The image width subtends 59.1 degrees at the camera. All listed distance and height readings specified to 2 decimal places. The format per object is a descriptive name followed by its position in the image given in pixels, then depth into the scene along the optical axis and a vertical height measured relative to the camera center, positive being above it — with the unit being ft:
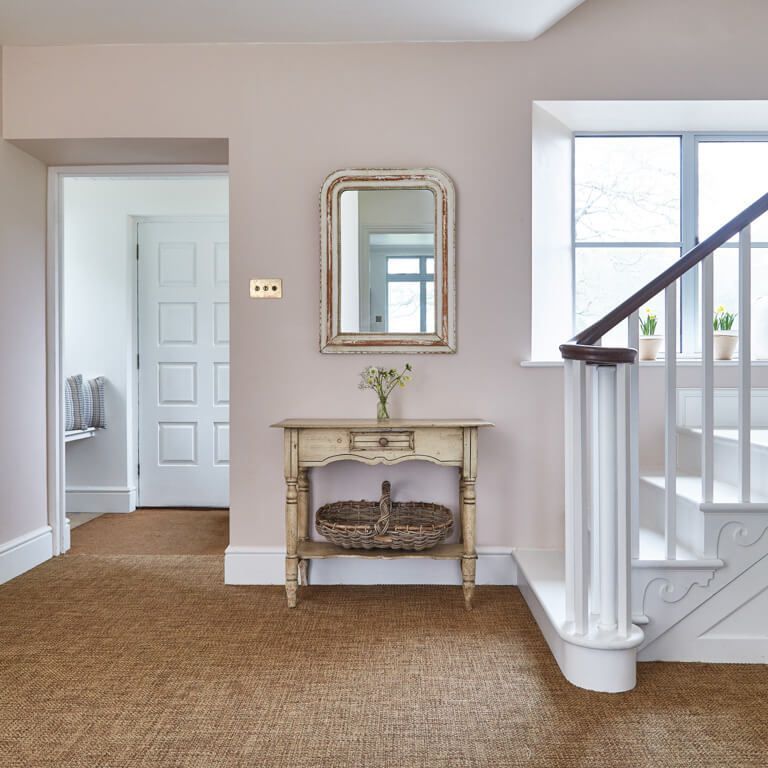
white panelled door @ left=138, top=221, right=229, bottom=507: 15.02 -0.32
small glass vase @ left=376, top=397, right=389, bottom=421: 9.44 -0.55
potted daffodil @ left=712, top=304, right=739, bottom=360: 10.64 +0.53
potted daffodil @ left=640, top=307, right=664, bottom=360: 10.69 +0.46
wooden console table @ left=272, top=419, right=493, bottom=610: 8.79 -1.07
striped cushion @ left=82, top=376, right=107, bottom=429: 14.21 -0.68
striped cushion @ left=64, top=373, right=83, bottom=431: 13.57 -0.65
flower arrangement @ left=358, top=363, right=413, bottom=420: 9.46 -0.16
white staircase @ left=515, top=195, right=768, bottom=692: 6.32 -1.68
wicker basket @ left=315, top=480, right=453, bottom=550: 8.71 -2.08
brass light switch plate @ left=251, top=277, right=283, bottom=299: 9.87 +1.20
